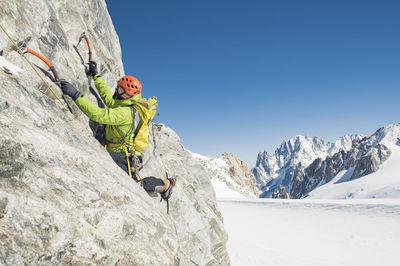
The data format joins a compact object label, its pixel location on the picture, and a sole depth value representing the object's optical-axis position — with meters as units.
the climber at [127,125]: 6.09
